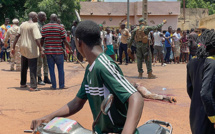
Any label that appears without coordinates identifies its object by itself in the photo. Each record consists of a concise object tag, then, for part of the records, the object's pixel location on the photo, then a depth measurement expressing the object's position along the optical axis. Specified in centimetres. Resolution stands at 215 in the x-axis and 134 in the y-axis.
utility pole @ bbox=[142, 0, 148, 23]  2128
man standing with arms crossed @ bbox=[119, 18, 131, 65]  1565
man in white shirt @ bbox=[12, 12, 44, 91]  859
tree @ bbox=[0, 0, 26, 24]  3319
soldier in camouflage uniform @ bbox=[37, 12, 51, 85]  934
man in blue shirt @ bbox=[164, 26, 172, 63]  1764
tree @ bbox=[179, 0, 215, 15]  6091
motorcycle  197
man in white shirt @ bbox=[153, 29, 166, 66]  1686
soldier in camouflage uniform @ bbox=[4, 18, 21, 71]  1262
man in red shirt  866
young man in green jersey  212
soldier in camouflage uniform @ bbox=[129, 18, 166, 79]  1097
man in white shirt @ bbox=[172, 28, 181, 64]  1849
